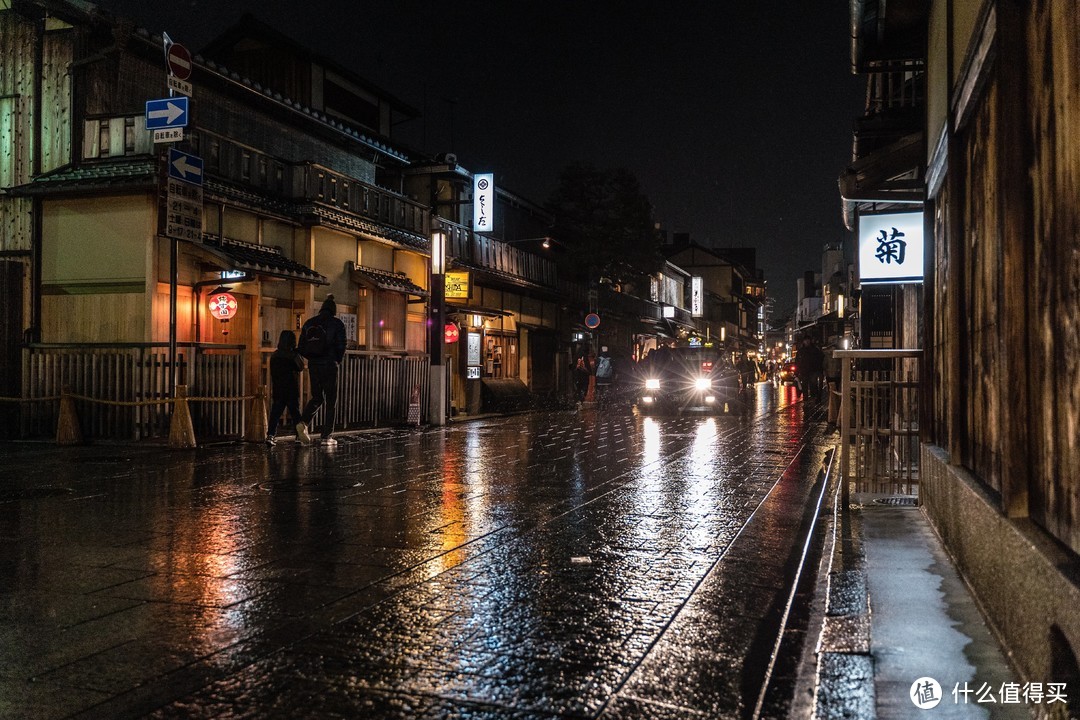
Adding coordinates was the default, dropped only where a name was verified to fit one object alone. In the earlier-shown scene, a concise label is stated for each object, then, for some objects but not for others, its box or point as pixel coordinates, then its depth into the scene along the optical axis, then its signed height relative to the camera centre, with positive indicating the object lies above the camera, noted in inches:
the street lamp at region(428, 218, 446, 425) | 815.1 +49.1
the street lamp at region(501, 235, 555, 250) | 1261.4 +201.7
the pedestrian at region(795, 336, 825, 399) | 1058.2 +9.2
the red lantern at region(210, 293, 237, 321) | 633.6 +50.5
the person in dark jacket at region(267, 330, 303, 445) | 567.2 -4.6
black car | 1010.7 -14.6
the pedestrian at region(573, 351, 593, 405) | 1278.3 -5.3
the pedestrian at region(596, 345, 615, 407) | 1489.9 -9.8
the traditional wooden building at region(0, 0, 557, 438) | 563.5 +108.6
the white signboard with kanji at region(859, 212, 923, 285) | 490.3 +71.2
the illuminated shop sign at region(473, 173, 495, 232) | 1072.8 +216.0
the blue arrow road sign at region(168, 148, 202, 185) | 534.9 +133.0
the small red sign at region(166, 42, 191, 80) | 536.7 +199.6
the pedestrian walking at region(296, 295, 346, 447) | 571.2 +10.8
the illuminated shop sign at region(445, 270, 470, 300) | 977.5 +100.6
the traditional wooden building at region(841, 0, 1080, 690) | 127.1 +9.4
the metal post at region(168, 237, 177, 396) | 548.1 +40.7
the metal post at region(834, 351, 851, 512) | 319.3 -19.2
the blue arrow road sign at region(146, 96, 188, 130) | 530.6 +164.8
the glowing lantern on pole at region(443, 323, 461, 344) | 989.8 +46.0
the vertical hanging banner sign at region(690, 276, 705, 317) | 2716.5 +237.0
